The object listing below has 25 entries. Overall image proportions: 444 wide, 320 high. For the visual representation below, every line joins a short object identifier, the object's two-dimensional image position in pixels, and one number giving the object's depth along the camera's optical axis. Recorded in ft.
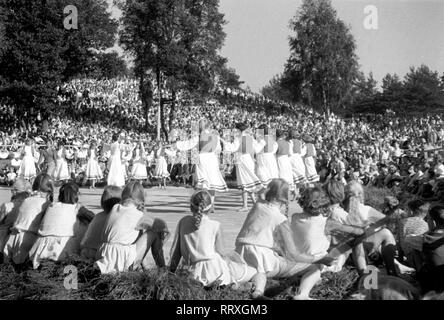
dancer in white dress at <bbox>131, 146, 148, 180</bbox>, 70.13
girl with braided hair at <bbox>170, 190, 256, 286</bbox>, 18.80
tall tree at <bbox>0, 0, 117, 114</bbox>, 130.52
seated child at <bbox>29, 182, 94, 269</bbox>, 21.86
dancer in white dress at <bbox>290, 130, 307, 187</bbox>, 46.32
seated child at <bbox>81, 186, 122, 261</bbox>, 21.44
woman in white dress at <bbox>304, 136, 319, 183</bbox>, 48.33
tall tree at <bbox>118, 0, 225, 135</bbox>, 139.13
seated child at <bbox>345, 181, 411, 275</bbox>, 20.75
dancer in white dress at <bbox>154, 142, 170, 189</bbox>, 72.18
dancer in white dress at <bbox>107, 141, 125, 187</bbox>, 59.16
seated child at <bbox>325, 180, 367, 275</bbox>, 19.85
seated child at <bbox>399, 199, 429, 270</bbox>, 20.59
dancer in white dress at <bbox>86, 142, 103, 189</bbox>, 69.72
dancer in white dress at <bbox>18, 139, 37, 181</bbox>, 69.00
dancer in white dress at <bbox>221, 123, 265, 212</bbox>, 42.83
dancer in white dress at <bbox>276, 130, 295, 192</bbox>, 44.27
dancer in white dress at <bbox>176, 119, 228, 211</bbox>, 40.55
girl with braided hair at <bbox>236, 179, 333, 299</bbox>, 19.25
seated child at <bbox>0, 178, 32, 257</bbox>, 23.52
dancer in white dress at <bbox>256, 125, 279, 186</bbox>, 43.65
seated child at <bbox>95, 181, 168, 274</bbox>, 20.12
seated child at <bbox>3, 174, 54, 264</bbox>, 22.57
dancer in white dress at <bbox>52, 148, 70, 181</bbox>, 69.26
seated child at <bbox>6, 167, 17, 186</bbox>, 72.54
